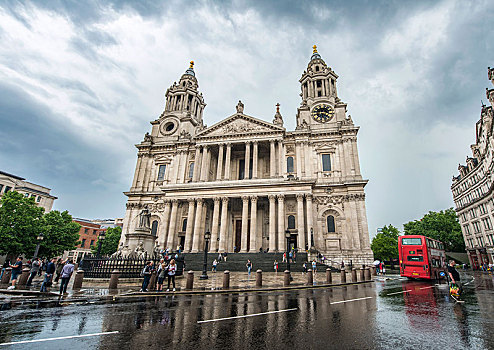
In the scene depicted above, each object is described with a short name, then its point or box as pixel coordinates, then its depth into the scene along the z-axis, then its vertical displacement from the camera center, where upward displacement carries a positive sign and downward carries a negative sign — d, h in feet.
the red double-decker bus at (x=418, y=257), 71.31 +1.76
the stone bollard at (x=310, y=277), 53.98 -3.60
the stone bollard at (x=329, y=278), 57.55 -3.81
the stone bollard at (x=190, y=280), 43.80 -3.98
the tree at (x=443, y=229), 195.21 +26.35
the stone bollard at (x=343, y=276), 60.59 -3.57
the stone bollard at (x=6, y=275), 49.32 -4.81
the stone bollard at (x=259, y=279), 48.94 -3.85
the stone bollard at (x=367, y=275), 70.90 -3.55
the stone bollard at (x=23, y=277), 47.84 -4.79
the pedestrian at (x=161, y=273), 42.83 -3.00
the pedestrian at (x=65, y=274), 38.14 -3.21
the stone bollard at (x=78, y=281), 44.45 -4.79
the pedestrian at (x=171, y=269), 44.09 -2.32
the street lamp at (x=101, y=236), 70.64 +4.56
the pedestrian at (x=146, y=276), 41.19 -3.35
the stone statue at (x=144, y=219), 65.38 +8.76
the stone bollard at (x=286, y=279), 50.64 -3.81
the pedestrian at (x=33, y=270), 48.42 -3.54
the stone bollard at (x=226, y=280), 45.56 -3.96
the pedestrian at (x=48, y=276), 40.83 -3.84
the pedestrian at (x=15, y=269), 47.01 -3.35
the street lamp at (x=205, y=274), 61.16 -4.21
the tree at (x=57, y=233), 122.93 +8.74
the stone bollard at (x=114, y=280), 42.80 -4.27
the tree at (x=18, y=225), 106.63 +10.84
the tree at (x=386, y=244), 189.47 +13.11
